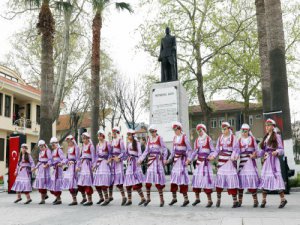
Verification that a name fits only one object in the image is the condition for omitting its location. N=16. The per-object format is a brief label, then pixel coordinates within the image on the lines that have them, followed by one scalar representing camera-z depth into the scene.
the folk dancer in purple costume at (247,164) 9.25
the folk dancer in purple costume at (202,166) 9.58
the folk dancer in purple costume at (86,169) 10.78
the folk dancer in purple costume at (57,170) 11.50
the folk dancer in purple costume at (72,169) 11.04
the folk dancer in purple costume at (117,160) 10.55
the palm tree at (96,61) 21.06
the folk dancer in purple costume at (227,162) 9.34
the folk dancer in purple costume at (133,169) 10.29
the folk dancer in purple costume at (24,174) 12.03
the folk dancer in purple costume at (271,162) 8.94
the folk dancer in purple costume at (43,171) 11.73
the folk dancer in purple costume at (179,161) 9.80
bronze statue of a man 16.30
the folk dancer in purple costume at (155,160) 10.02
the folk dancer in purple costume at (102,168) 10.55
